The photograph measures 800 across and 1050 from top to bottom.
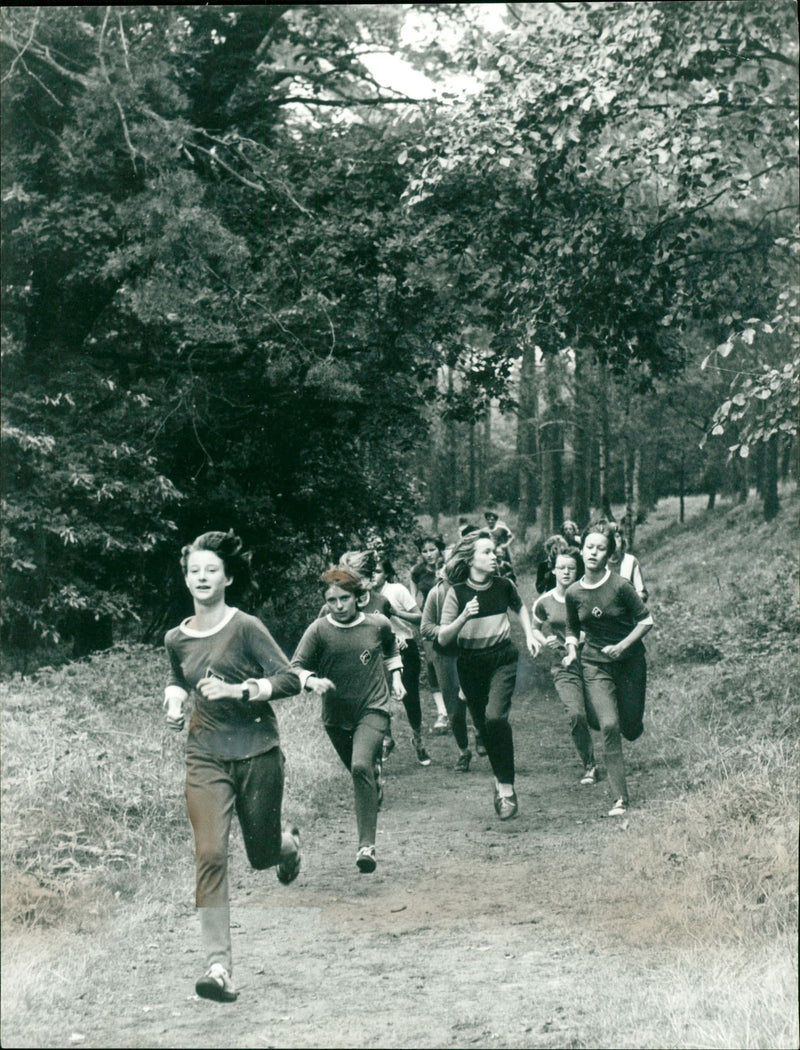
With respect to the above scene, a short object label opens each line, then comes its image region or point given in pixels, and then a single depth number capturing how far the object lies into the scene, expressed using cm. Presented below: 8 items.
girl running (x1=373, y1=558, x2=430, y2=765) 1096
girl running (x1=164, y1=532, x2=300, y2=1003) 571
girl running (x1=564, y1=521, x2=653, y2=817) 874
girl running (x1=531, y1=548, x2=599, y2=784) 972
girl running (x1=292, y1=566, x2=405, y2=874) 753
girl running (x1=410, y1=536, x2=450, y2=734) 1255
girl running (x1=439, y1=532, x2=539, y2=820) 886
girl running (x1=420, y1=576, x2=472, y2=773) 1059
